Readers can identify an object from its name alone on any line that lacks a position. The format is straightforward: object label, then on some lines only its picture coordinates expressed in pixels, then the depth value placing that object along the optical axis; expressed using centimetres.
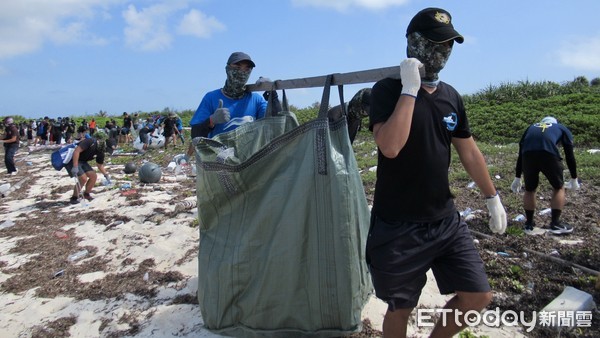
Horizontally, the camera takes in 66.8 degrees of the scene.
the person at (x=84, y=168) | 820
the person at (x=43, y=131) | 2264
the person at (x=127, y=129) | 2213
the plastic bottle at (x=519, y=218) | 572
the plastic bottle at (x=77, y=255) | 520
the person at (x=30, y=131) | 2698
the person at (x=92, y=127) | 2196
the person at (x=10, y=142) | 1172
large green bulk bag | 253
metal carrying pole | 231
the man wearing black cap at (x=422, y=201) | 215
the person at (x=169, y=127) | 1706
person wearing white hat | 533
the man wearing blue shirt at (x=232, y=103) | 355
